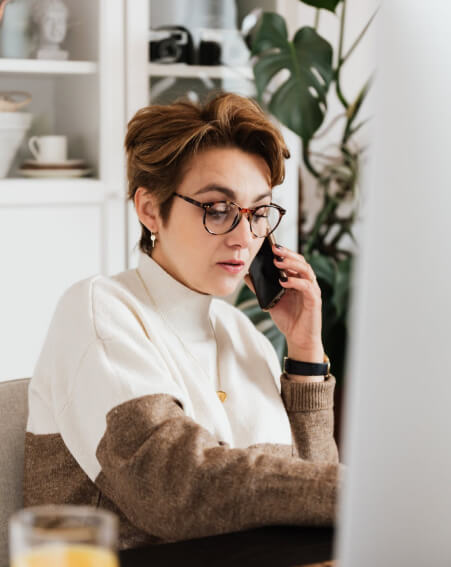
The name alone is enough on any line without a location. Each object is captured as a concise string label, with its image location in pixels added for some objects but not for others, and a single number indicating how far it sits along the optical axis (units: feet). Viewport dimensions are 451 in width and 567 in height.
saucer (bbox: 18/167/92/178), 8.68
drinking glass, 1.72
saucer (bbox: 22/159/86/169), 8.73
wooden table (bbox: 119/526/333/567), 2.66
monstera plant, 9.11
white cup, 8.81
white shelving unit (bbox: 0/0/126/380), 8.45
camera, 9.09
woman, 3.20
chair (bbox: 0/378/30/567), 3.91
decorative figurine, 8.70
